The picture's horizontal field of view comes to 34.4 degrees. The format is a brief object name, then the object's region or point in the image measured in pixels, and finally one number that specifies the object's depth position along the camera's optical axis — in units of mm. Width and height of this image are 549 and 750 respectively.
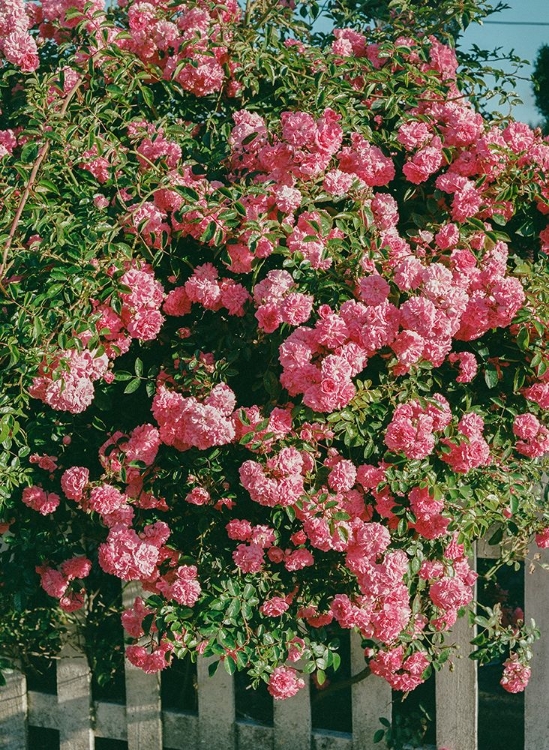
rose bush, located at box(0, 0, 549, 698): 2252
